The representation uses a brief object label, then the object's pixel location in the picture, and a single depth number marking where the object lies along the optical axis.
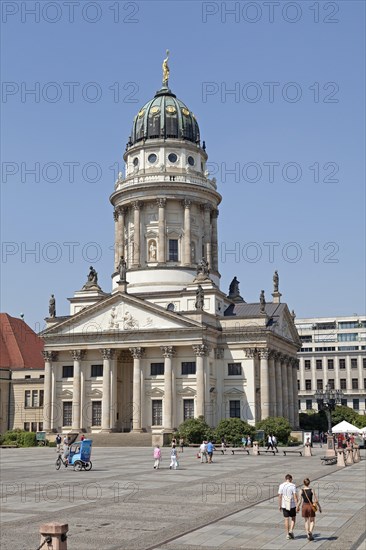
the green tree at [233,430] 67.00
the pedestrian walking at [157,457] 41.44
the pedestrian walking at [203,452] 46.39
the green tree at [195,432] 67.44
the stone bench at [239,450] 59.64
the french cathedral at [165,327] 75.69
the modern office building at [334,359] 130.88
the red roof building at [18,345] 93.19
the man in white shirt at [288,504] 19.59
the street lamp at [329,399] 51.46
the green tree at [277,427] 69.50
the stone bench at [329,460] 45.06
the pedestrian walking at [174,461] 42.19
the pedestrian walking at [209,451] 45.74
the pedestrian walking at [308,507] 19.48
